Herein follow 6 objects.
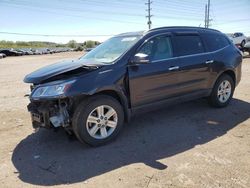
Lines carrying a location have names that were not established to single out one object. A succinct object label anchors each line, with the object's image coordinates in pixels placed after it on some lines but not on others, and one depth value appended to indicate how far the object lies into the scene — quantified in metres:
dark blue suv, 2.94
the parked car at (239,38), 20.14
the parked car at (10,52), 40.04
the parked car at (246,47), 15.12
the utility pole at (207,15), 43.65
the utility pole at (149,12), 45.06
